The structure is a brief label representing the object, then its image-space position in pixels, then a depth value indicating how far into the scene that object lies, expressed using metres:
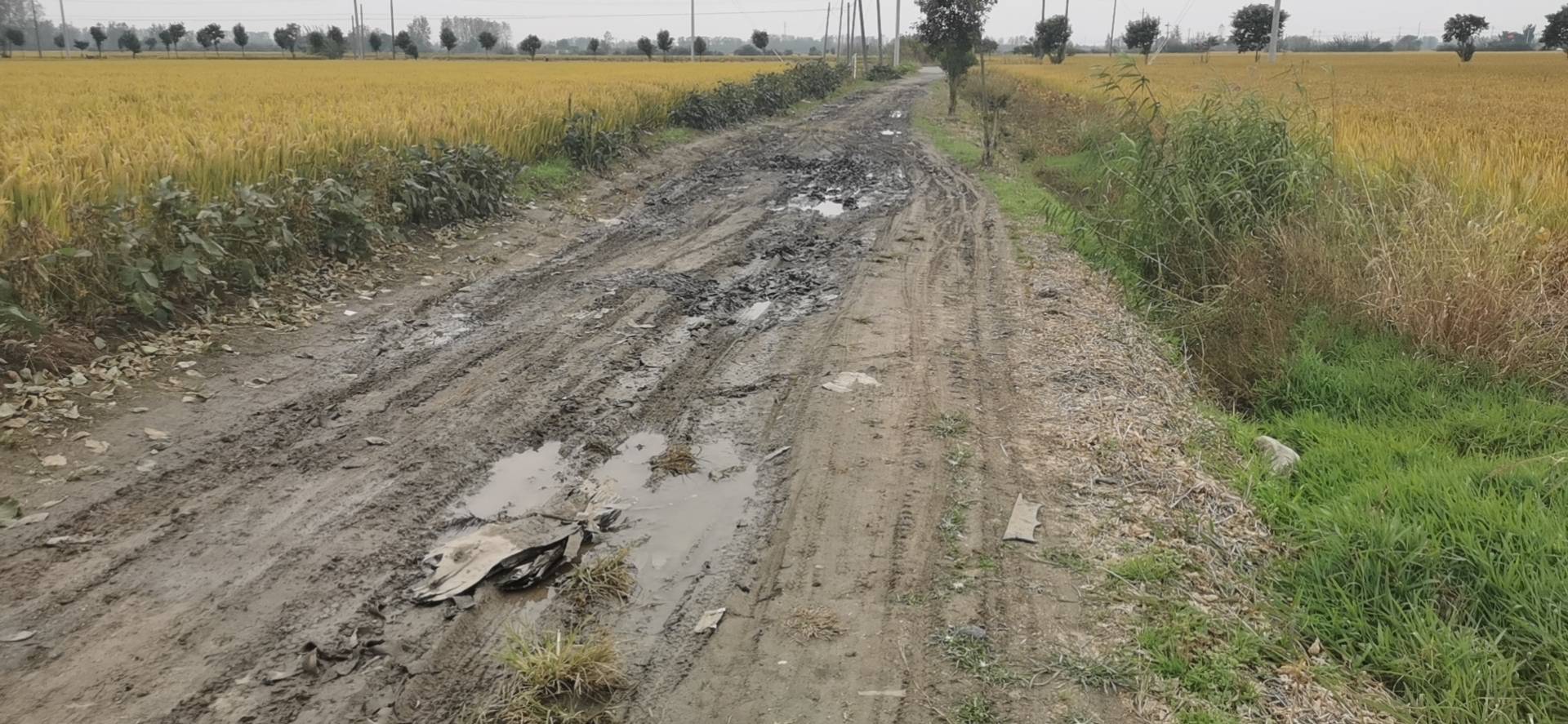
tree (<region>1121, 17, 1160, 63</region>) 54.97
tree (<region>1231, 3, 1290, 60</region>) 52.16
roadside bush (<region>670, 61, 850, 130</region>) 19.14
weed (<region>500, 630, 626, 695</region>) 2.64
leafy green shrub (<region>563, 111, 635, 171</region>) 12.84
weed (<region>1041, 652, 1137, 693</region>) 2.73
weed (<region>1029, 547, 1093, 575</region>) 3.36
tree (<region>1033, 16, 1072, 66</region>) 61.56
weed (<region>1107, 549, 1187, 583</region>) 3.28
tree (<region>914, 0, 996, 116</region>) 22.47
